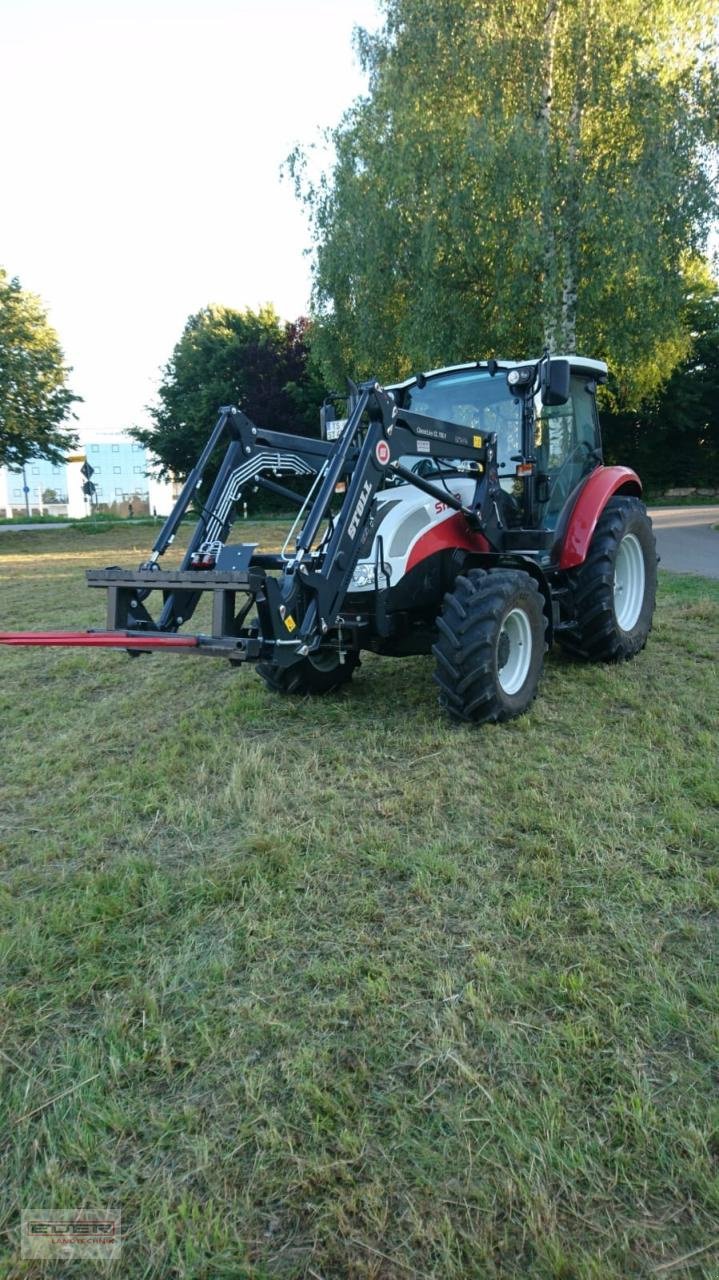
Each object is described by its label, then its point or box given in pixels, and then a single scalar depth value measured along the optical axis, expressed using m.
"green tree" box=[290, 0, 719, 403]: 14.20
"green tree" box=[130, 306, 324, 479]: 33.34
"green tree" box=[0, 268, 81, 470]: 27.52
